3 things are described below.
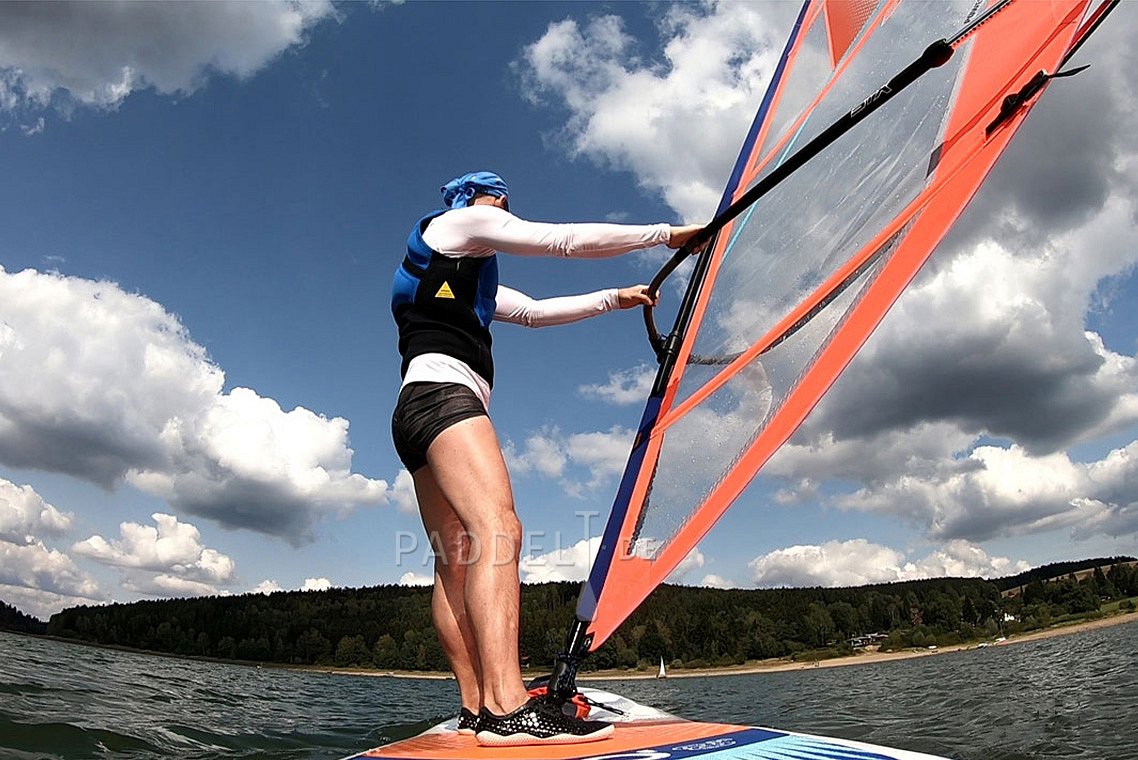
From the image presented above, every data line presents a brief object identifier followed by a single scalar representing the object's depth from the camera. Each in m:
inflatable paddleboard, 2.12
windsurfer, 2.42
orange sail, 2.90
